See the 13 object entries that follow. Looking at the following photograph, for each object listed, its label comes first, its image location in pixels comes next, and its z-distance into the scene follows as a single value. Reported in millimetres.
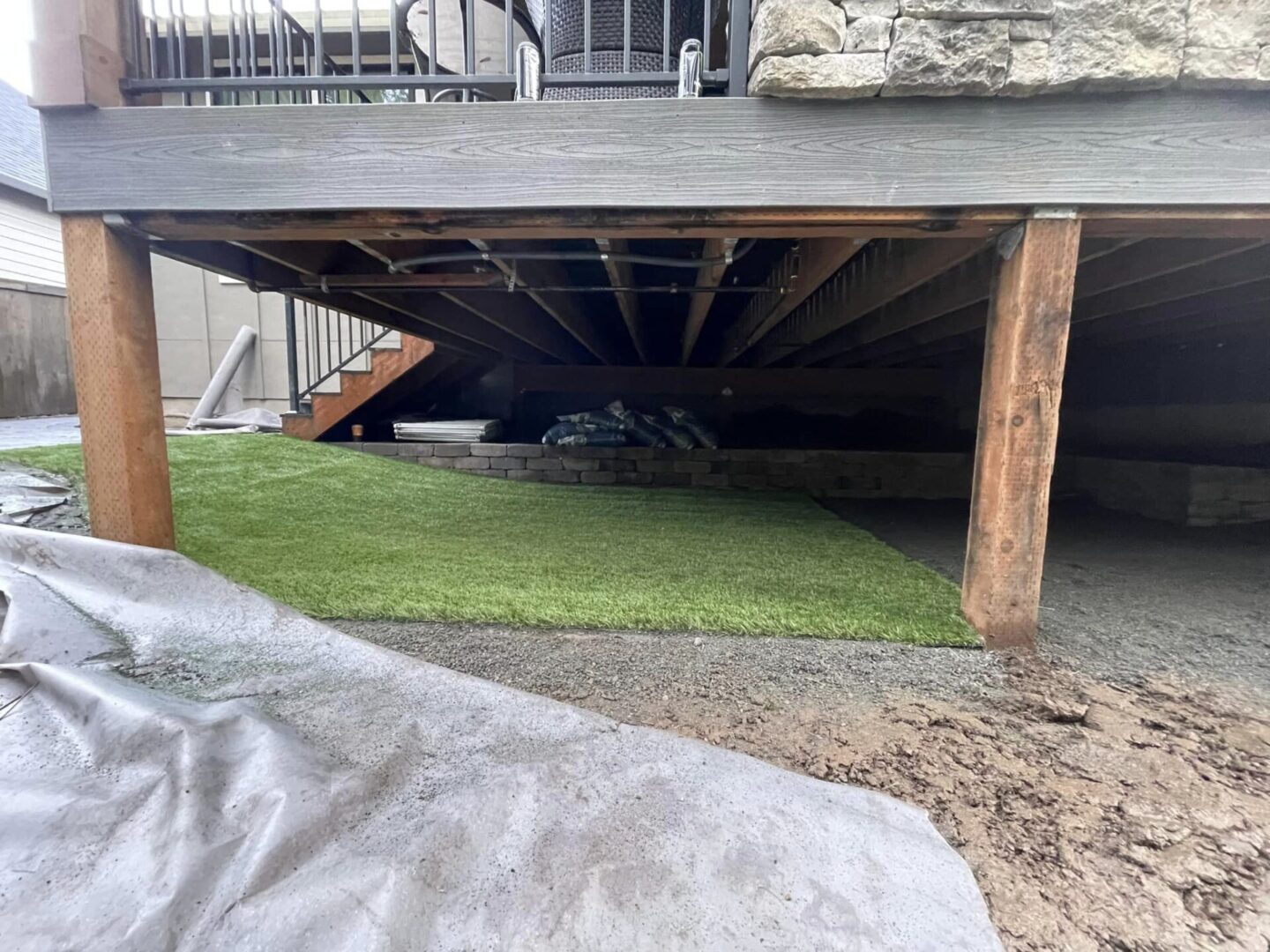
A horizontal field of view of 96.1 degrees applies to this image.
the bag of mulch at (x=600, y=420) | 5469
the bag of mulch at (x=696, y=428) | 5500
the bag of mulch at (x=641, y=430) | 5465
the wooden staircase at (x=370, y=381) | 5023
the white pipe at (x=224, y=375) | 6535
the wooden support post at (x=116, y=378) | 1828
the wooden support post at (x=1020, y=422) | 1700
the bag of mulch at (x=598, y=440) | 5391
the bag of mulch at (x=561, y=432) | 5500
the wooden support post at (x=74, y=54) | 1694
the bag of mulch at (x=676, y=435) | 5473
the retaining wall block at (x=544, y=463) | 5223
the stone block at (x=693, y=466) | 5203
